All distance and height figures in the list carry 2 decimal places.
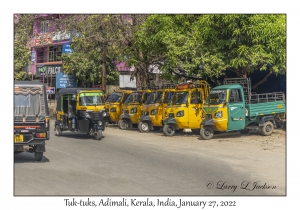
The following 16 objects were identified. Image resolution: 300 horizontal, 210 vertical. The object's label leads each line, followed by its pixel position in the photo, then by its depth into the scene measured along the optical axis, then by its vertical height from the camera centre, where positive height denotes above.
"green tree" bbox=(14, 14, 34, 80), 24.38 +3.64
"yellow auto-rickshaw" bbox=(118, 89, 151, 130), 21.98 -0.41
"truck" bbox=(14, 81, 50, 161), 11.27 -0.43
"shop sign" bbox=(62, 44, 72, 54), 31.89 +3.64
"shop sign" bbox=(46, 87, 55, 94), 28.74 +0.68
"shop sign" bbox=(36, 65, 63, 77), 34.78 +2.36
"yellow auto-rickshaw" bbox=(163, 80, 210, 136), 18.61 -0.31
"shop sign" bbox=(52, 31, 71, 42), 28.90 +4.25
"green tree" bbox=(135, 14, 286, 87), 17.77 +2.41
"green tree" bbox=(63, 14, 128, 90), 24.52 +3.56
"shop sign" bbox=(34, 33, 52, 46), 30.50 +4.26
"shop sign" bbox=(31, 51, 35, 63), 35.32 +3.49
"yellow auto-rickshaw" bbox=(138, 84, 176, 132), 20.38 -0.39
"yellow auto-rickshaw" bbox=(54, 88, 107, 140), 17.42 -0.44
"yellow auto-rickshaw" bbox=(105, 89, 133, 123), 23.38 -0.18
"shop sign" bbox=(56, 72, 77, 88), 32.16 +1.48
